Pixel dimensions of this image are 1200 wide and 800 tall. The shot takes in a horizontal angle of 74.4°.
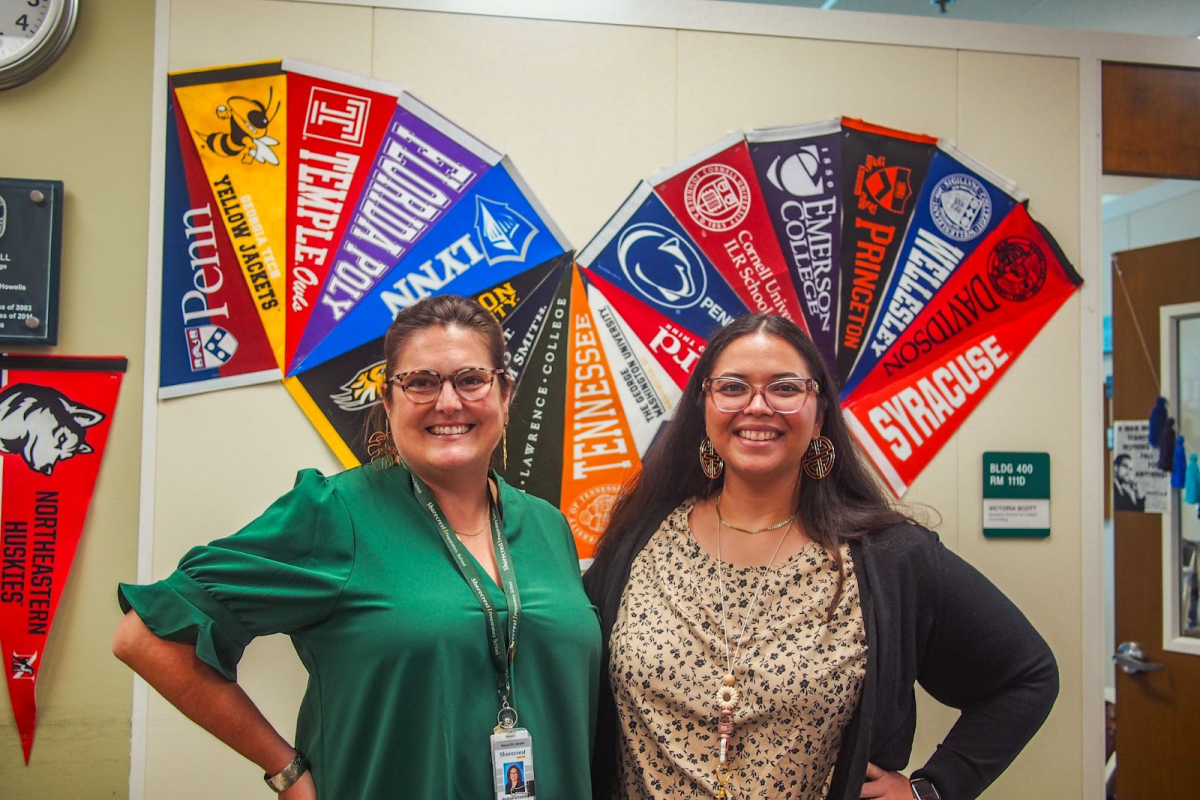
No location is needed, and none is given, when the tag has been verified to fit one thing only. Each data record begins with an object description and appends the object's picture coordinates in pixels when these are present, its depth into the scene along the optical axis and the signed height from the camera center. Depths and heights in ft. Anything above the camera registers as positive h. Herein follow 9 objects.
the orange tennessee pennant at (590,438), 6.65 -0.12
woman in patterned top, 4.27 -1.15
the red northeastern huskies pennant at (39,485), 6.01 -0.54
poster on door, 8.15 -0.43
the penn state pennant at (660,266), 6.72 +1.36
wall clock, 6.05 +2.92
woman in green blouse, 3.79 -1.00
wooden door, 7.93 -1.71
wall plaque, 6.04 +1.19
